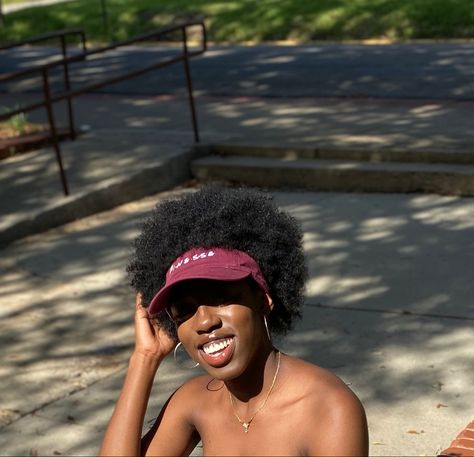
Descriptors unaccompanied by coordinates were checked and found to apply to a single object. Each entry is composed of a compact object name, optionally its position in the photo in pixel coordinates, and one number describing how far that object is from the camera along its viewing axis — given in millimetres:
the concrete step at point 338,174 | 8273
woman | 2623
